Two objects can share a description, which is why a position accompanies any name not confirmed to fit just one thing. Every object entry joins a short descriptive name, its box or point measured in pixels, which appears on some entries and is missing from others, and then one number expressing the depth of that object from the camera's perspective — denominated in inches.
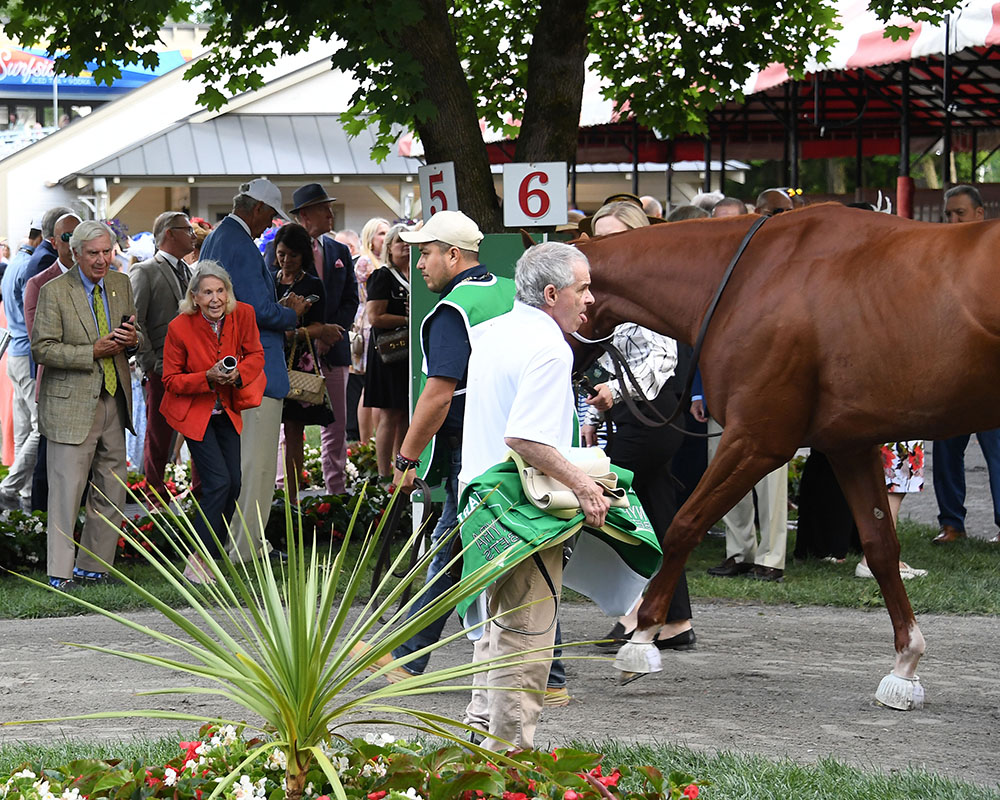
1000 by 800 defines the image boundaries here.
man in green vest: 435.8
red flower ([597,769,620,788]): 284.6
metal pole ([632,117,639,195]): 1658.7
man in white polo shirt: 348.8
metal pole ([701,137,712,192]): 1505.0
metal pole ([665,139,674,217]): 1770.5
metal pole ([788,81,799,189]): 1312.8
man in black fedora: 799.8
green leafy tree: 629.6
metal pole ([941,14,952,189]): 910.3
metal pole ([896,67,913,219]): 1121.2
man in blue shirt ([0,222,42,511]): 868.5
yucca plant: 264.2
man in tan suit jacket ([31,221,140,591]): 618.2
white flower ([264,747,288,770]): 280.0
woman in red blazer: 628.4
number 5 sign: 679.2
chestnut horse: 450.1
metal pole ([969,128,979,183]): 1518.4
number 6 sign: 660.1
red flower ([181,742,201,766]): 296.0
